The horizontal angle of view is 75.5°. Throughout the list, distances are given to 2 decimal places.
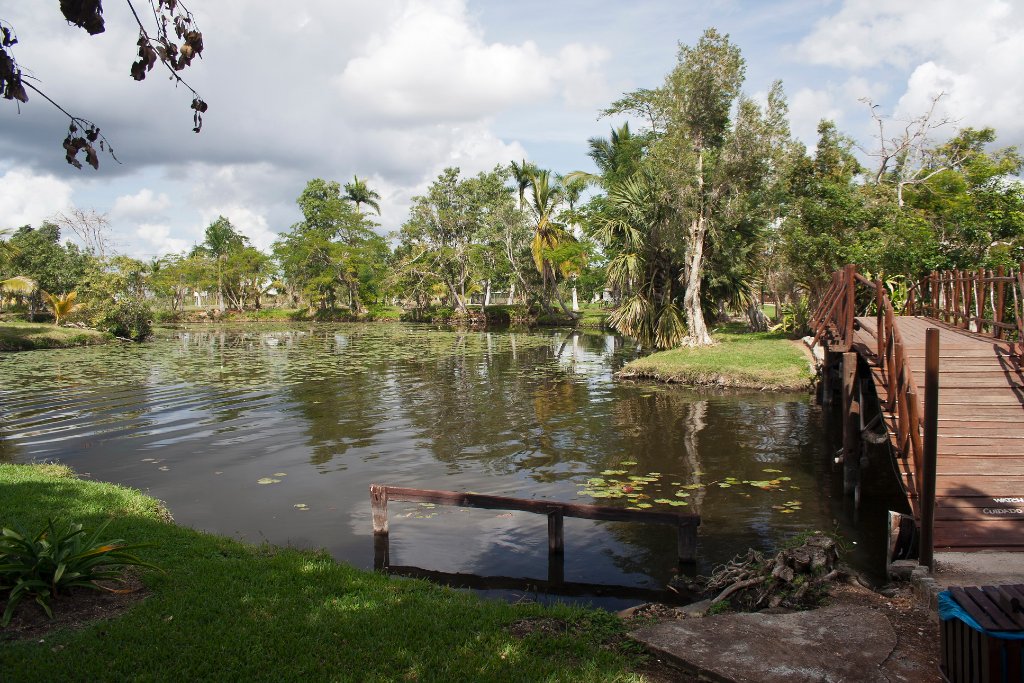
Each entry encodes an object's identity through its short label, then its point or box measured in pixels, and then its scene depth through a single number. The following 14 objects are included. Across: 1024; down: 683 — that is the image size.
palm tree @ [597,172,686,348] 29.89
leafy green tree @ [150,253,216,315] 78.31
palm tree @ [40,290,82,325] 45.81
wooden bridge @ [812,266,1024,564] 7.52
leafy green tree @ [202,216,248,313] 82.88
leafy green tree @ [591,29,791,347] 26.06
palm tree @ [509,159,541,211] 57.19
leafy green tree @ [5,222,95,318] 51.81
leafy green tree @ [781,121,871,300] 26.58
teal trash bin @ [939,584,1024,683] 4.37
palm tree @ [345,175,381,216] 80.75
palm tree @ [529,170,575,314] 53.28
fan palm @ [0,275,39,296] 39.34
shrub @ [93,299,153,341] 44.41
